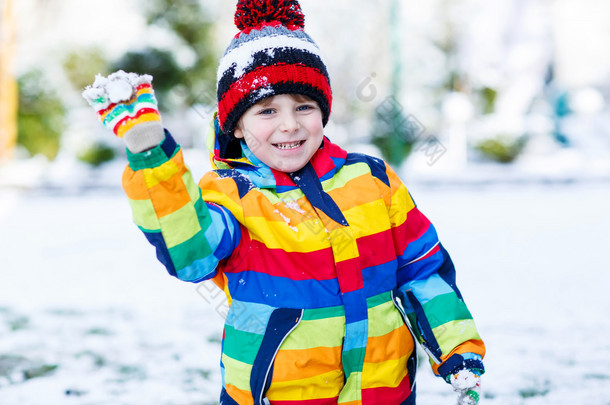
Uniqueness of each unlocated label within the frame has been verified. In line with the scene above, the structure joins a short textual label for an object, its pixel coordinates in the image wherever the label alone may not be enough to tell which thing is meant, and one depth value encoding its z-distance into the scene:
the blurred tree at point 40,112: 11.71
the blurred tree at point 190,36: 13.13
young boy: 1.33
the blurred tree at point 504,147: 11.77
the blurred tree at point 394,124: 10.02
